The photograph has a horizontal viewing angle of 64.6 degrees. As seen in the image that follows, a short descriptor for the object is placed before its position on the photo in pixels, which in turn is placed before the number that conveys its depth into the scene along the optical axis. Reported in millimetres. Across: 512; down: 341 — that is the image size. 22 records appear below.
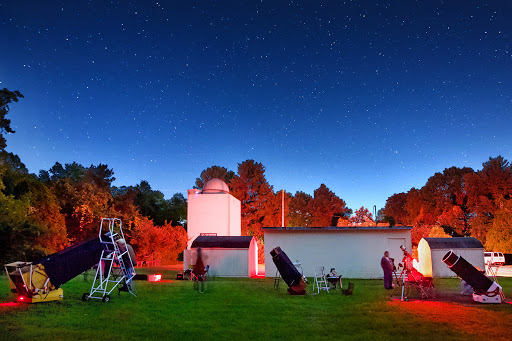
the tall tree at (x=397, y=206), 74625
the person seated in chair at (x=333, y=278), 16248
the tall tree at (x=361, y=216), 41834
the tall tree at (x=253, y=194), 55219
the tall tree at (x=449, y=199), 52744
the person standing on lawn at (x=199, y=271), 16436
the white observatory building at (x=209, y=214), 35219
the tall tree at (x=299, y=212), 69744
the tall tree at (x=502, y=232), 39594
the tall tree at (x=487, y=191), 45844
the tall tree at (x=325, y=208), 68750
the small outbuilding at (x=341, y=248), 24516
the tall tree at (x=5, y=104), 22812
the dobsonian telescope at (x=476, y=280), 12046
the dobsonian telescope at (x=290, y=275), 14969
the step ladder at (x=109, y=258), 13109
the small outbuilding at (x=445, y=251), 24250
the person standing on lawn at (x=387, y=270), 16641
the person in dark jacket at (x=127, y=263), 14415
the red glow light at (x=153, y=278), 21005
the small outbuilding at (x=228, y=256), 25078
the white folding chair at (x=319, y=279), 16178
